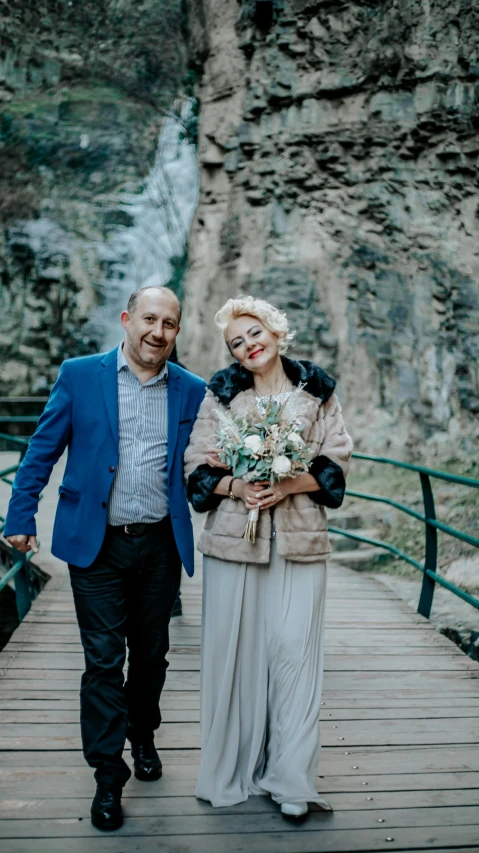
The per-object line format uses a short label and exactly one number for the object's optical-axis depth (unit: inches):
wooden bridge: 110.3
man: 115.6
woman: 116.0
